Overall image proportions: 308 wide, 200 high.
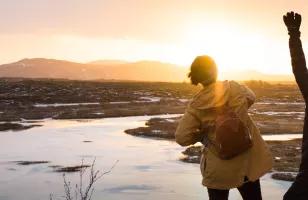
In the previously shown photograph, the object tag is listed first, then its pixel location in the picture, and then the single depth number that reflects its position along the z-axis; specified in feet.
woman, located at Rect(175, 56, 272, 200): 15.78
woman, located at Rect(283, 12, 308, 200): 11.39
